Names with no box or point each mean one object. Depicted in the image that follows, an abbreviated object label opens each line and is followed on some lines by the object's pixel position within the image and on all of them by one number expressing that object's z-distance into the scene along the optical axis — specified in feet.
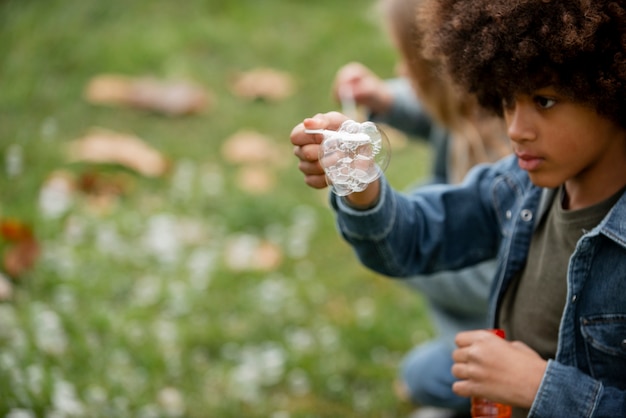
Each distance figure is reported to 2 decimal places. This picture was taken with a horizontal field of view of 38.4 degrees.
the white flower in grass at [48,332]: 8.42
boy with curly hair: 4.82
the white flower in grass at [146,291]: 9.90
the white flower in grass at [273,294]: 10.08
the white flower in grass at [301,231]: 11.32
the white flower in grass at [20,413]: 7.13
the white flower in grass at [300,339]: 9.37
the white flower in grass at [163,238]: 10.81
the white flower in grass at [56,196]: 10.89
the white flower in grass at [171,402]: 8.10
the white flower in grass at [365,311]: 9.91
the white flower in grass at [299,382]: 8.83
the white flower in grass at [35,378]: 7.60
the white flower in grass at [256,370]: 8.65
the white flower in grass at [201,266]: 10.41
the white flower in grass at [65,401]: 7.52
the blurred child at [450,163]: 7.91
